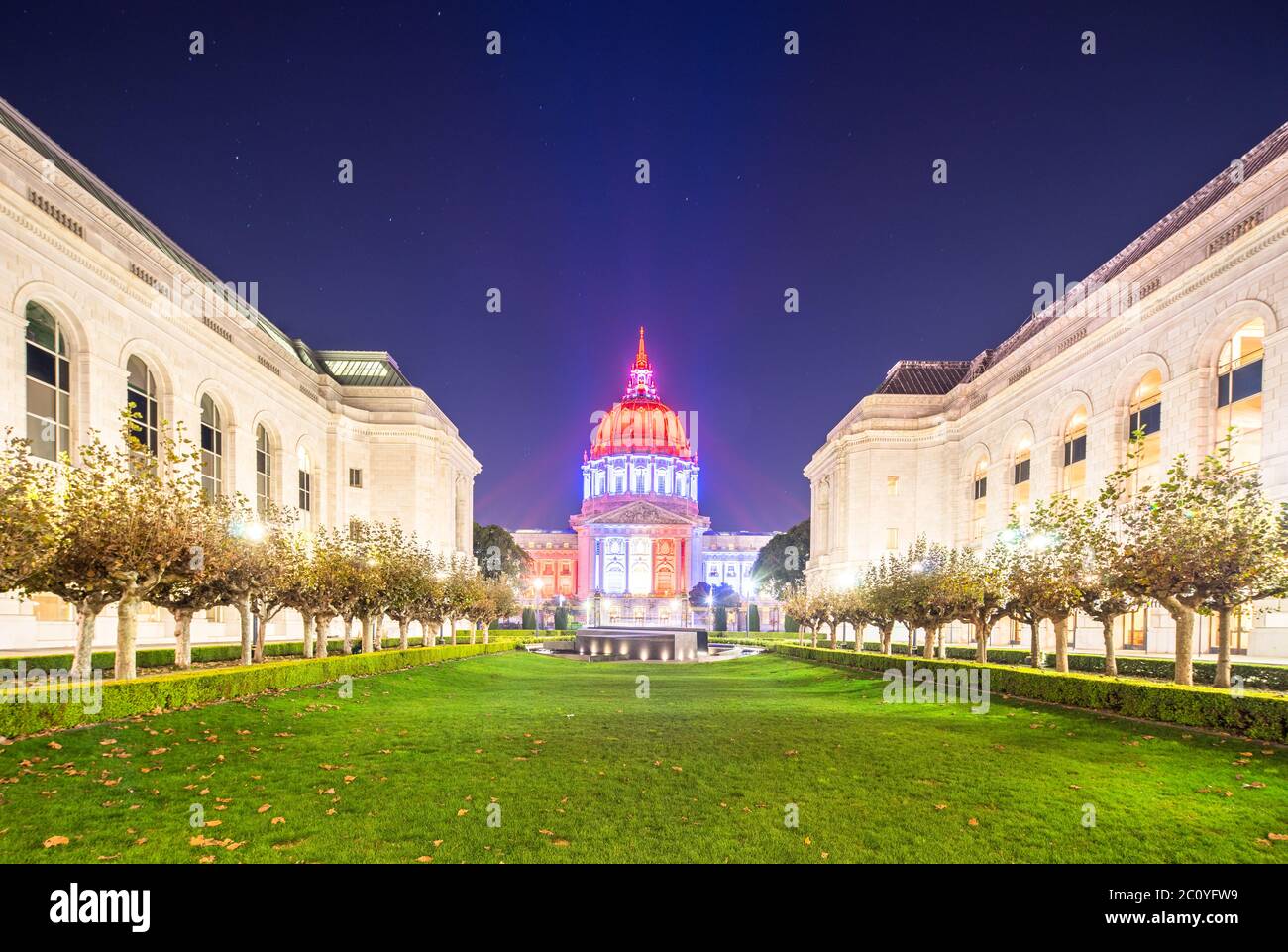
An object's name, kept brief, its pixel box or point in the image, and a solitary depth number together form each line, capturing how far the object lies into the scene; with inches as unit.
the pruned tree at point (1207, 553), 684.7
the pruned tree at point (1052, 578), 874.1
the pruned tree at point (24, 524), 552.4
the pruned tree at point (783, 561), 3764.8
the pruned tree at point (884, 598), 1216.8
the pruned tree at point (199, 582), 737.6
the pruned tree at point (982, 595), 1025.5
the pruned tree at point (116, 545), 636.7
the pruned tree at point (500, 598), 1894.7
